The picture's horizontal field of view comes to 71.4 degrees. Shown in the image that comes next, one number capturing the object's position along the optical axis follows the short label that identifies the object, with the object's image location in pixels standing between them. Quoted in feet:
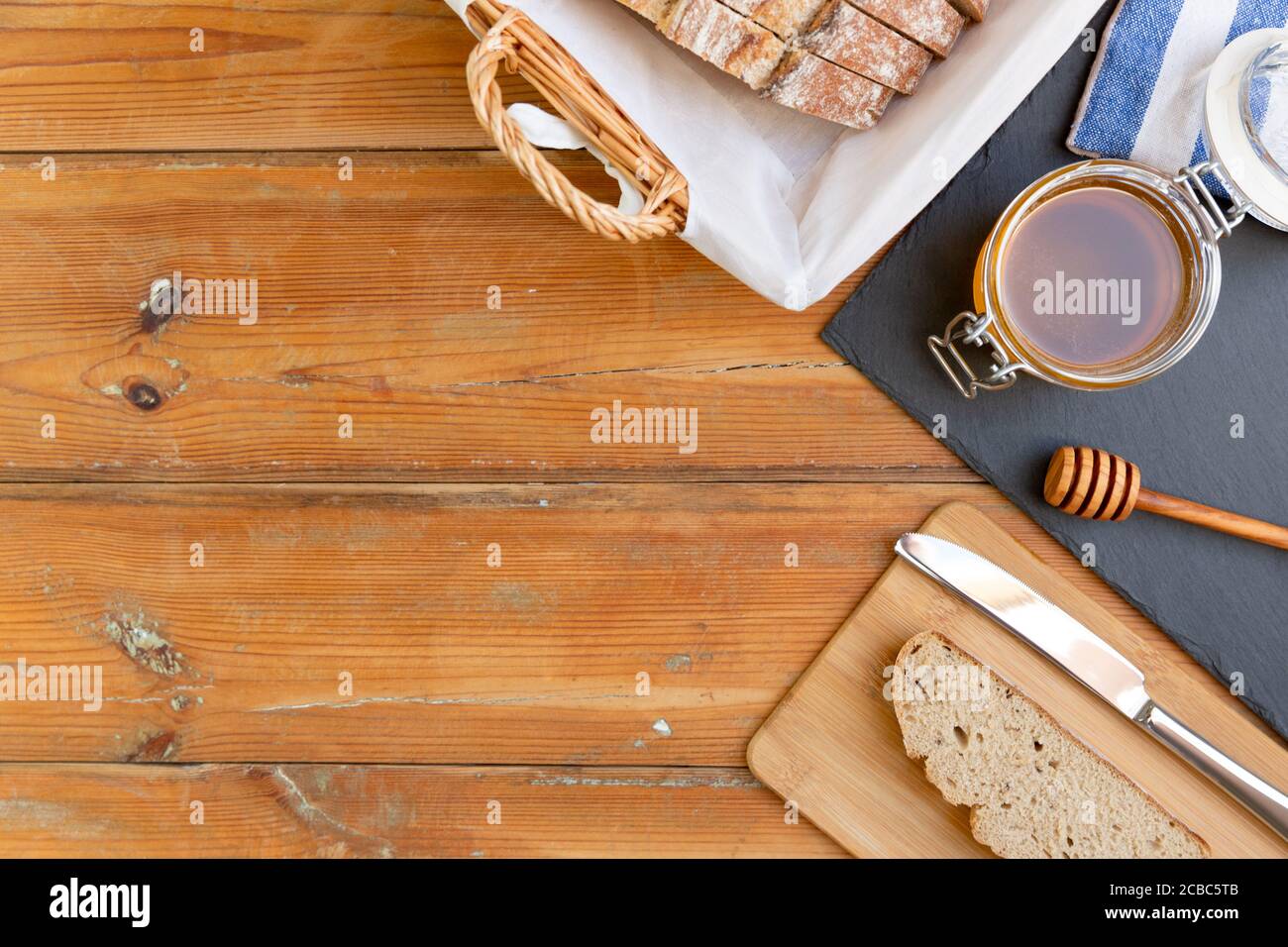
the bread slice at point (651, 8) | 2.24
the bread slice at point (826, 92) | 2.35
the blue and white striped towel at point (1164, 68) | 2.60
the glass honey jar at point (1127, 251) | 2.50
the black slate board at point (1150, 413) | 2.69
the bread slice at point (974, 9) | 2.35
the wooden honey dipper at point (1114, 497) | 2.59
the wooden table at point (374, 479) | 2.83
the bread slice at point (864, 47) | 2.24
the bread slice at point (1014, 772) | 2.66
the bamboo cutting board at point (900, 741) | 2.72
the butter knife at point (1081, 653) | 2.64
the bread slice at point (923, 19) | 2.27
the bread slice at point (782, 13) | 2.22
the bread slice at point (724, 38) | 2.22
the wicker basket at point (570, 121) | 2.18
